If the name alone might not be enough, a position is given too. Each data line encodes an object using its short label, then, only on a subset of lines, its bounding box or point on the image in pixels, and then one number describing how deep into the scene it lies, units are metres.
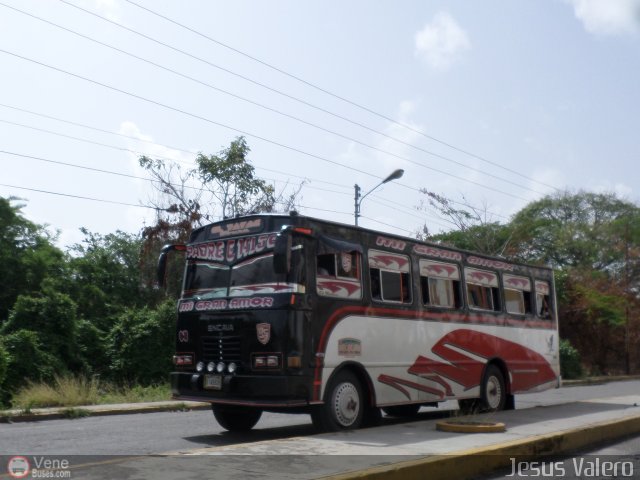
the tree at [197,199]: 26.45
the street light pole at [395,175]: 27.45
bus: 10.38
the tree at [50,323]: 20.92
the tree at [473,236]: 43.00
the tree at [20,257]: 29.92
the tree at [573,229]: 51.44
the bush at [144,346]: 21.98
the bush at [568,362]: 34.12
